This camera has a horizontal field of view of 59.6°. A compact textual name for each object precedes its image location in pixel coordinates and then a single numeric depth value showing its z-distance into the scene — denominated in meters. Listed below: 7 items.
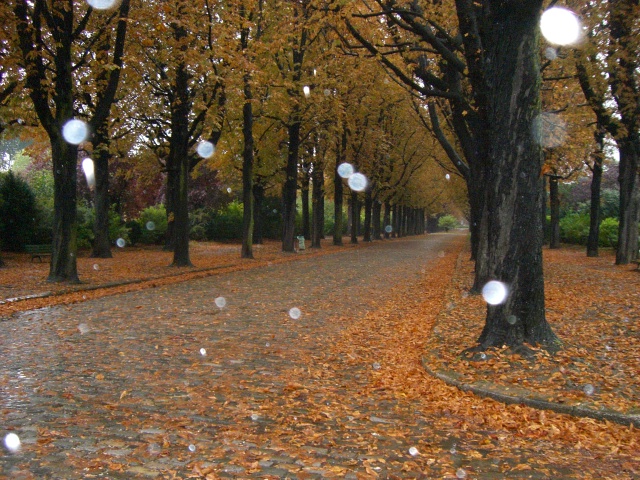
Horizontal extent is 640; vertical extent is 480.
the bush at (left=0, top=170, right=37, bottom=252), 24.16
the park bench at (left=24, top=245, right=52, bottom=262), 20.73
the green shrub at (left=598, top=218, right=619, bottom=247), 30.59
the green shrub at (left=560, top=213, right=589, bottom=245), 35.20
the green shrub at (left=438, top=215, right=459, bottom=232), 148.59
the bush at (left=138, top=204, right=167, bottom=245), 32.69
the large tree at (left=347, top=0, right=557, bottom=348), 6.90
